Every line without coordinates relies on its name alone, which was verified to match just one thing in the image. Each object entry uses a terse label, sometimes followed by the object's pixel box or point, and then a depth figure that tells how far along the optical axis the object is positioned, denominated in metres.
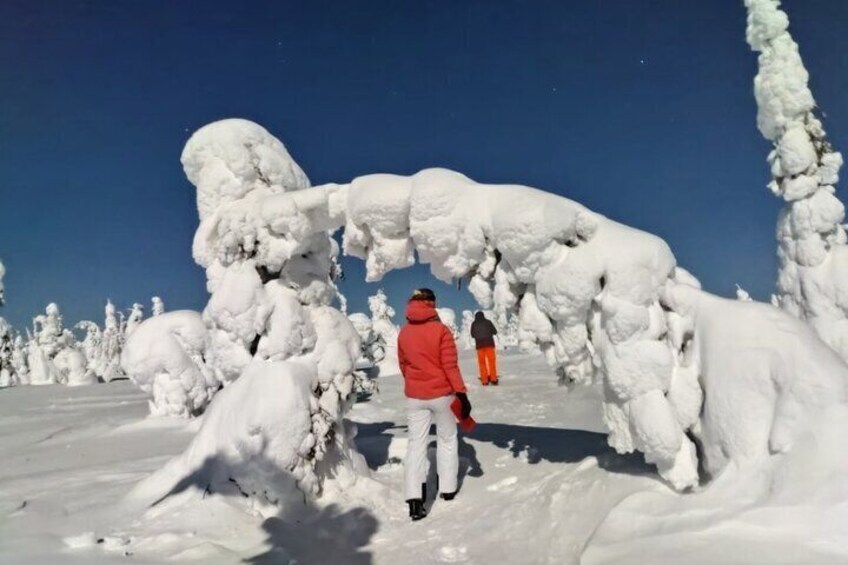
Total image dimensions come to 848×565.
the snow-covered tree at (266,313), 5.22
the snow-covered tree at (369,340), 19.25
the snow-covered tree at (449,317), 30.41
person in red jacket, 5.23
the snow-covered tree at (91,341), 52.55
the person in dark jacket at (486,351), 13.94
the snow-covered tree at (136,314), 52.15
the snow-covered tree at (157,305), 53.16
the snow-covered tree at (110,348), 44.66
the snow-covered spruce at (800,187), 9.59
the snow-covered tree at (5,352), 31.09
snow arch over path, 4.04
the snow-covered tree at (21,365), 38.01
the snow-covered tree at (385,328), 19.59
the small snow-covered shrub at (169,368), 10.69
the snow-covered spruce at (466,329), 64.64
